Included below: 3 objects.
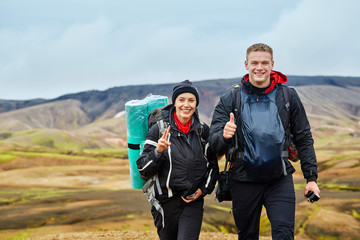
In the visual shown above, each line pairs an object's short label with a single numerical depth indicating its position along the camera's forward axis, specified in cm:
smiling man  421
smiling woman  446
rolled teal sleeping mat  550
